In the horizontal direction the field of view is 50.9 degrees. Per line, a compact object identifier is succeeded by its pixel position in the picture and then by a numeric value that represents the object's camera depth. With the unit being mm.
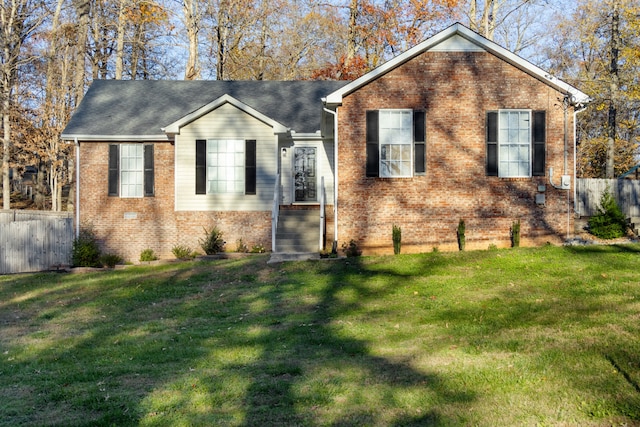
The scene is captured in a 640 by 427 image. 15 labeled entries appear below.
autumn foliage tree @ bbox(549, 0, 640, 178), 28797
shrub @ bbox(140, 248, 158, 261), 20484
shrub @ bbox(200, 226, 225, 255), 19484
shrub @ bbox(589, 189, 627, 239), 18906
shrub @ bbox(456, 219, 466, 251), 17609
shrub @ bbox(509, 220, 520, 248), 17625
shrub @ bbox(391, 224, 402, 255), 17453
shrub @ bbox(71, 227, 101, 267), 19734
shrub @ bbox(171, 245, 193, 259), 19844
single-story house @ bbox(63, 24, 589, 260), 17812
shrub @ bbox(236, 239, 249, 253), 19925
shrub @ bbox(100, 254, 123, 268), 20062
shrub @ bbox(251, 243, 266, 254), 19667
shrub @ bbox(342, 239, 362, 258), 17562
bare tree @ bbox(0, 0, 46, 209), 32500
